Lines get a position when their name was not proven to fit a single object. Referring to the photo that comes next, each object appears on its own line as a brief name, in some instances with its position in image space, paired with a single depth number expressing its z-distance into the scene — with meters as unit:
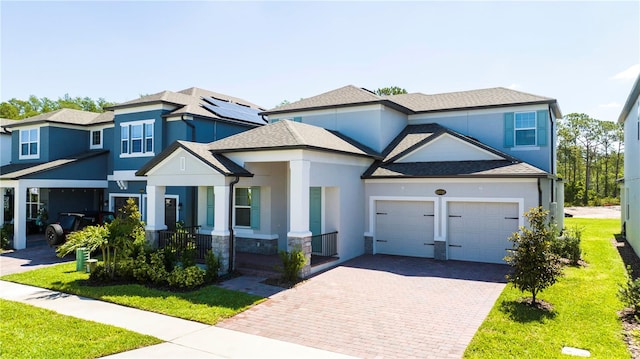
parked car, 16.84
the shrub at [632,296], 8.66
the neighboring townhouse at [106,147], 18.47
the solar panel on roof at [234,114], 20.05
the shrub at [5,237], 18.12
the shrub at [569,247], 14.05
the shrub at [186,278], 11.15
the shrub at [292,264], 11.67
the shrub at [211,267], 11.76
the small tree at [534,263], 9.28
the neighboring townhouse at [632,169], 15.18
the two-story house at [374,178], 12.91
